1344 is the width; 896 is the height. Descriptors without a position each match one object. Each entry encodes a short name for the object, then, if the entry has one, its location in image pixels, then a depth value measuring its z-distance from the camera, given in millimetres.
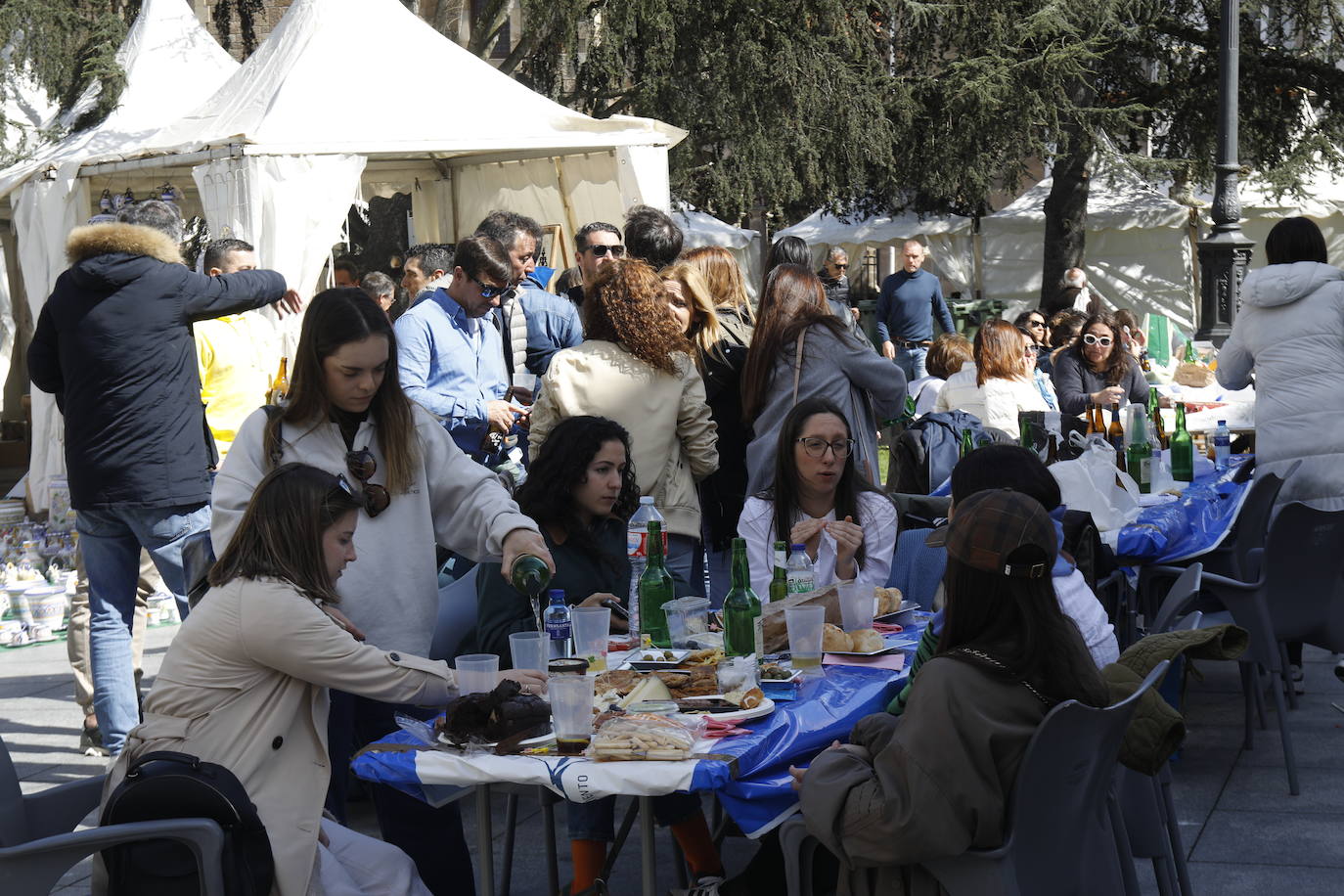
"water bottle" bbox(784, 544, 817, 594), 4211
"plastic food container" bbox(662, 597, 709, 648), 4137
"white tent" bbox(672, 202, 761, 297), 20141
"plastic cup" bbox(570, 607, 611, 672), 3805
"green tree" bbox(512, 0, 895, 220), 15820
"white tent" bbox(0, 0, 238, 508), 11117
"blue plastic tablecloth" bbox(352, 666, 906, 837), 3131
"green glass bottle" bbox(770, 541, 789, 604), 4289
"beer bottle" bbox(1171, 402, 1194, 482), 6785
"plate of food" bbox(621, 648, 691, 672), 3793
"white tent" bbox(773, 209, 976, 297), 22969
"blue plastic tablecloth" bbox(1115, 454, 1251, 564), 5750
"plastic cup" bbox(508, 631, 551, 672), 3578
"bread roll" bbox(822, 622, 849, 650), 3895
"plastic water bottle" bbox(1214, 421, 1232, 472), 7336
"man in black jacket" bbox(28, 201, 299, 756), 5539
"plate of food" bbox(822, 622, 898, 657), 3877
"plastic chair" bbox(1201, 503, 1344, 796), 5234
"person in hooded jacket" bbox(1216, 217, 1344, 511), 6430
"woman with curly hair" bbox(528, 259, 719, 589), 5531
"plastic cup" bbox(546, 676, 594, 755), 3189
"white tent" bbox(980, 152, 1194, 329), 21719
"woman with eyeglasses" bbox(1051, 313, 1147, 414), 8609
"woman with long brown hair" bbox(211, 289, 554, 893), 3867
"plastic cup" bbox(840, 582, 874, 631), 3992
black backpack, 2887
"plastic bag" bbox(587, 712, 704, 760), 3105
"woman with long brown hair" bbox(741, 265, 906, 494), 5781
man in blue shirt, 6500
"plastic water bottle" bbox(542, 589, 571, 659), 3768
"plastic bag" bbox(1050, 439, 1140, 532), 5926
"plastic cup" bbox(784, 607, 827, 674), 3727
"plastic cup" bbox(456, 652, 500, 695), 3469
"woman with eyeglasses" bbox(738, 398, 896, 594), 4707
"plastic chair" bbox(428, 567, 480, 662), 4754
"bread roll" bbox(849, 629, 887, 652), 3871
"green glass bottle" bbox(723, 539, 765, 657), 3844
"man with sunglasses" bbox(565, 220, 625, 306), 7223
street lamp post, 14703
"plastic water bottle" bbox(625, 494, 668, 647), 4508
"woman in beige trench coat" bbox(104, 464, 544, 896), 3195
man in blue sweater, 14477
